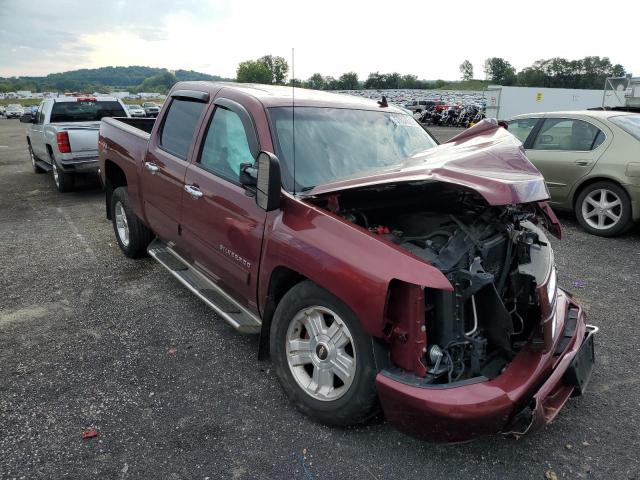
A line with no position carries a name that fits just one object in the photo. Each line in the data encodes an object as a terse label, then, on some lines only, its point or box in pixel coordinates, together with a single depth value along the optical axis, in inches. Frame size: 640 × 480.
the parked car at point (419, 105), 1406.3
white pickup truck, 339.9
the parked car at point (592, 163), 240.1
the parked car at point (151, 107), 1682.1
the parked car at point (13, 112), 2021.4
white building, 975.0
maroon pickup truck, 88.1
